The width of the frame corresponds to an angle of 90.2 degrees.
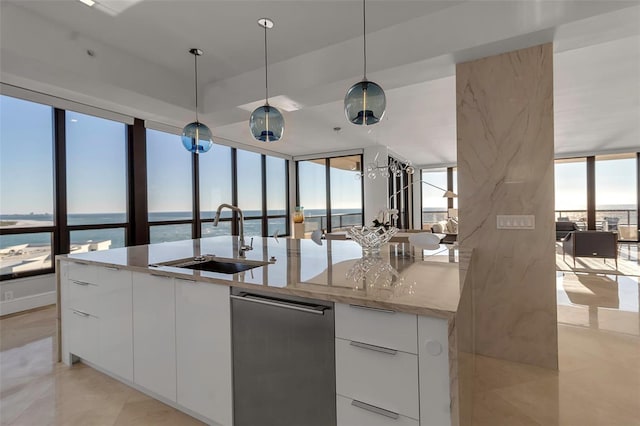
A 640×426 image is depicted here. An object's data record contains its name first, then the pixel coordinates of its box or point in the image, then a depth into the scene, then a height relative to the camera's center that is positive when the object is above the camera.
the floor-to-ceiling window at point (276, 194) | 8.05 +0.46
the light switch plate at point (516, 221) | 2.44 -0.10
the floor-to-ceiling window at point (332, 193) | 8.20 +0.46
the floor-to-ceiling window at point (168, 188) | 5.27 +0.44
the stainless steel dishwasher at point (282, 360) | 1.28 -0.64
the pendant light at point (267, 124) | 2.41 +0.67
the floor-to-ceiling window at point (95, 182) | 4.30 +0.46
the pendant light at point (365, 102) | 1.95 +0.67
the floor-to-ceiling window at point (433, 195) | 11.04 +0.53
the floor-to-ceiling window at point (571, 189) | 8.68 +0.52
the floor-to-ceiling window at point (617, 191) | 8.28 +0.44
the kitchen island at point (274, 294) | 1.10 -0.50
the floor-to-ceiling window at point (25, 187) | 3.76 +0.34
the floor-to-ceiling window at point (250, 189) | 7.25 +0.55
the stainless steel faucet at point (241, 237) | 2.31 -0.19
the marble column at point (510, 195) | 2.38 +0.11
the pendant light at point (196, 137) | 2.79 +0.66
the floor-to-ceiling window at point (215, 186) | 6.27 +0.54
